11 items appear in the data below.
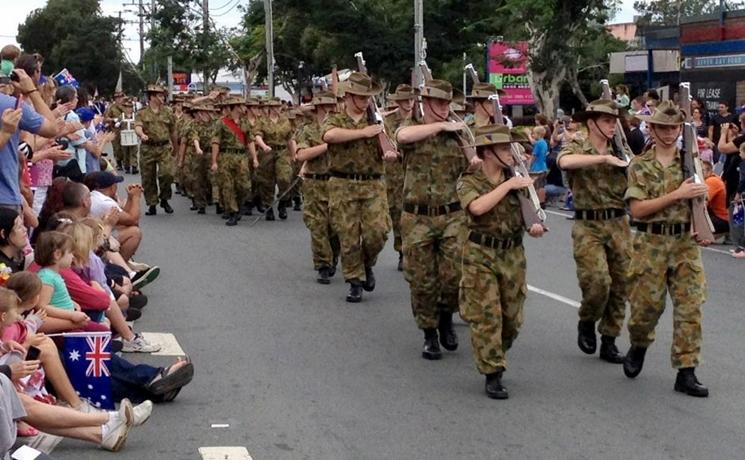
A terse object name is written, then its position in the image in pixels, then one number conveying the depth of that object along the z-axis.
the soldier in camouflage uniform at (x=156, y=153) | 22.44
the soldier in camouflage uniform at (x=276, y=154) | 21.58
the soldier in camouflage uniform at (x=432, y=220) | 10.46
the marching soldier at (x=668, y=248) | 9.06
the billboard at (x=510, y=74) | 42.56
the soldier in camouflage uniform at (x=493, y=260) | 9.06
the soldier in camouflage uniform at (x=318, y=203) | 14.42
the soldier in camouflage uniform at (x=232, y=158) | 20.91
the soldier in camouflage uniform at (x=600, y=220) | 10.05
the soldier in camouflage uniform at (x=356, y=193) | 12.91
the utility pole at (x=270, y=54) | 43.84
